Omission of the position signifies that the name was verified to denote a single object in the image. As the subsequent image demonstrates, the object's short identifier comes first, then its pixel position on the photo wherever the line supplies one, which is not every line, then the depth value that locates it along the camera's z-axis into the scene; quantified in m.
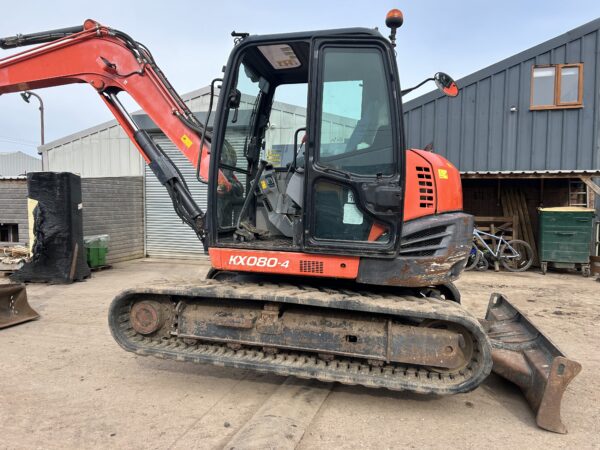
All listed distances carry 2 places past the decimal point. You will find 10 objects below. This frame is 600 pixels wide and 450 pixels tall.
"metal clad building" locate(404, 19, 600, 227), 10.55
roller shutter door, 11.93
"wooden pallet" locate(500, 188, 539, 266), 10.84
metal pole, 20.76
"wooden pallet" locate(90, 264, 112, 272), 9.70
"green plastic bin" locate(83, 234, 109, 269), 9.51
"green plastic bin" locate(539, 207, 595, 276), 9.30
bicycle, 10.21
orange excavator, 3.03
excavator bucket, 5.46
